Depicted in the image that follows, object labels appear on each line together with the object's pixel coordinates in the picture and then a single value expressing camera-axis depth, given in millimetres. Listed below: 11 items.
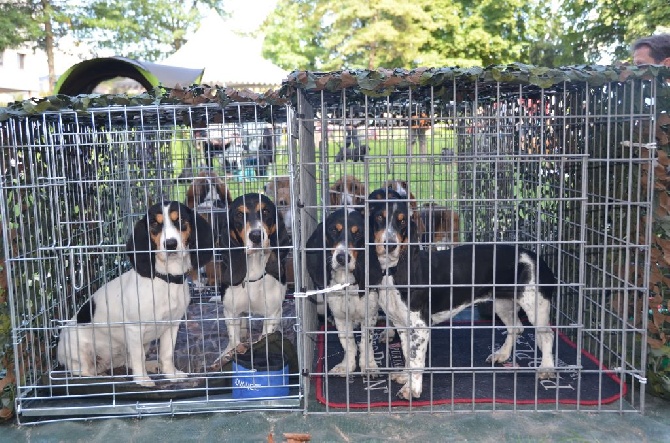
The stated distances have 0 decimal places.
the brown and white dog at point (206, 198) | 5688
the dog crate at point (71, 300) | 3686
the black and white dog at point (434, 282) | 3820
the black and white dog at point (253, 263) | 4172
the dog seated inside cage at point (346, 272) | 3867
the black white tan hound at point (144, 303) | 3885
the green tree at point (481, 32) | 21375
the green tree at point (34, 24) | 17297
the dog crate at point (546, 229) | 3512
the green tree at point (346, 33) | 21547
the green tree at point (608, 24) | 13195
